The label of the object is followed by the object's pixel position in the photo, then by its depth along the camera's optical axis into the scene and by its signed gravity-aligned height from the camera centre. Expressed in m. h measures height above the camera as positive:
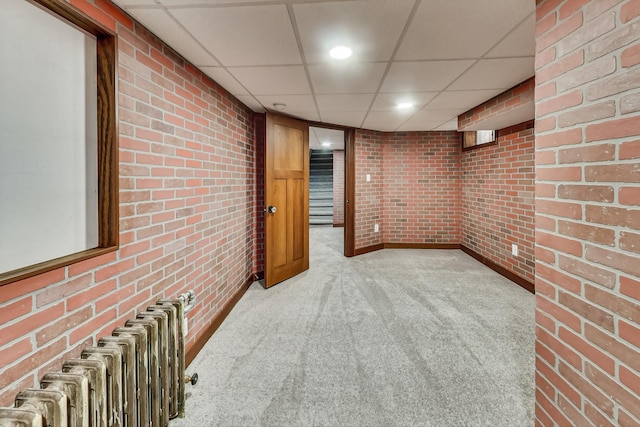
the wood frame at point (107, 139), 1.34 +0.31
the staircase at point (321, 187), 8.79 +0.54
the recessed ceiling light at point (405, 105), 3.21 +1.16
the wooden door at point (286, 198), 3.39 +0.07
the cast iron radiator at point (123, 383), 0.89 -0.68
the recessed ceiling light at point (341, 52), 1.85 +1.03
